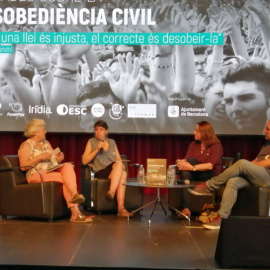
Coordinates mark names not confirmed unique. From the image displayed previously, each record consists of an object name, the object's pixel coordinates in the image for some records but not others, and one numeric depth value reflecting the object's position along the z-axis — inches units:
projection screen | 278.2
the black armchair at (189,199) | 225.6
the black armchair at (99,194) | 232.4
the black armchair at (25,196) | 212.1
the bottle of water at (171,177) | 215.9
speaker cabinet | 146.4
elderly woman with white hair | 216.5
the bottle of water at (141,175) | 220.2
